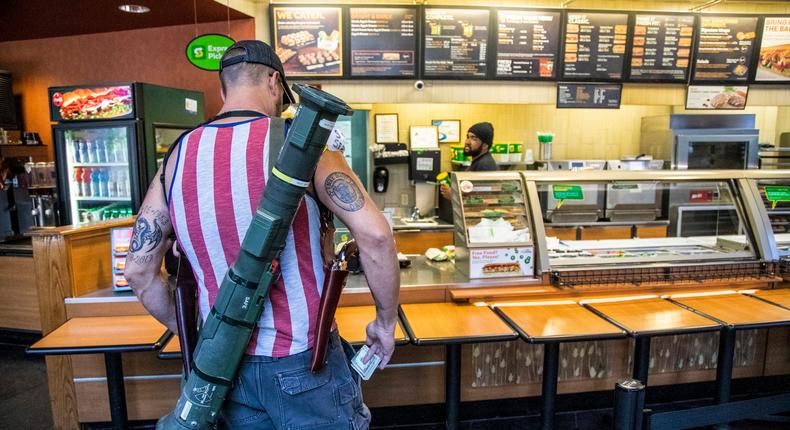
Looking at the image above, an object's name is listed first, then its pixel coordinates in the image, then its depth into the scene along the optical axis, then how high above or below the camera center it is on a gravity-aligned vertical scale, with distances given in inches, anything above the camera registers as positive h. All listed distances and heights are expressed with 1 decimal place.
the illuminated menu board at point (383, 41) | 169.8 +36.7
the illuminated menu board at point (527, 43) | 175.0 +37.4
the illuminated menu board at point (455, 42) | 172.9 +37.2
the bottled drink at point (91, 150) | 175.0 -1.8
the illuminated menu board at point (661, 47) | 181.2 +37.3
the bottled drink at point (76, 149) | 174.7 -1.5
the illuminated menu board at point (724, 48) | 185.0 +37.9
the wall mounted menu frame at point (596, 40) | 177.6 +39.4
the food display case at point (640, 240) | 113.9 -21.4
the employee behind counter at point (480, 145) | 175.9 +0.4
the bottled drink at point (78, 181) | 176.9 -13.1
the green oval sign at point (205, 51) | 144.9 +28.0
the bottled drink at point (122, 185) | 176.7 -14.7
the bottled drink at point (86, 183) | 177.2 -13.8
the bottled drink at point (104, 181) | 175.5 -13.0
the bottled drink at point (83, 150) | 175.2 -2.0
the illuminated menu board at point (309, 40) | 168.4 +36.7
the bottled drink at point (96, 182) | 176.1 -13.3
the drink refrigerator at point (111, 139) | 159.8 +2.2
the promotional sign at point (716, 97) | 190.5 +19.6
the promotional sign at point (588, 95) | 184.1 +19.4
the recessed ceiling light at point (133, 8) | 163.0 +46.2
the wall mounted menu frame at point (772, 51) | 187.2 +37.3
